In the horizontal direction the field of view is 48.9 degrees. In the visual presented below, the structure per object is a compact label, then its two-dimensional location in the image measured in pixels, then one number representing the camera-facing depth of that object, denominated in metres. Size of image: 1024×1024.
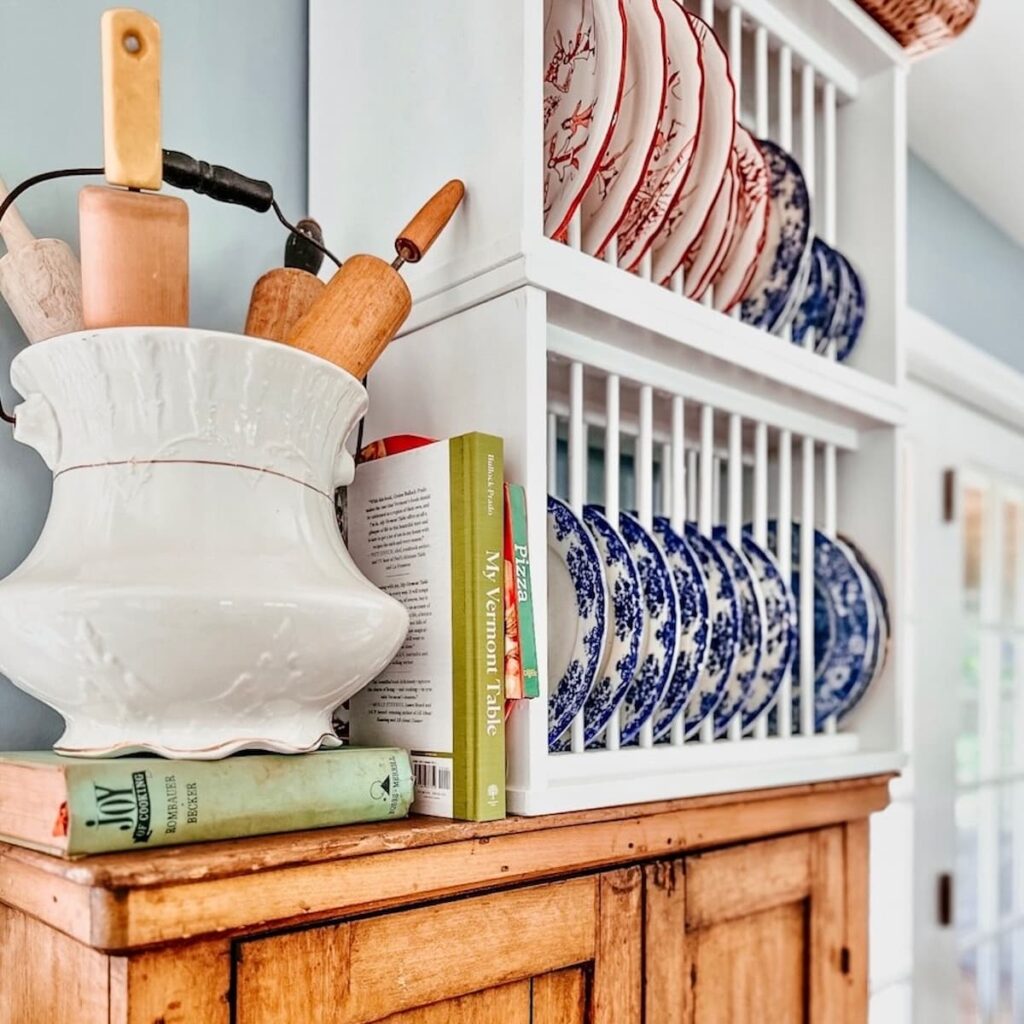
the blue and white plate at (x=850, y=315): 1.36
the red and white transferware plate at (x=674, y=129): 1.05
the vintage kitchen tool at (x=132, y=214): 0.74
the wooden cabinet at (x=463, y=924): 0.66
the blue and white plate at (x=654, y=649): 1.04
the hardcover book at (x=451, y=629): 0.83
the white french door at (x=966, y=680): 2.09
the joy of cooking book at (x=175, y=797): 0.65
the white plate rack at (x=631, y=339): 0.91
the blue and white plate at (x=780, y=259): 1.24
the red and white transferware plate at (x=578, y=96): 0.96
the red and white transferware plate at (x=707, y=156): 1.09
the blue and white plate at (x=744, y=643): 1.17
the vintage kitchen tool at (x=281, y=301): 0.91
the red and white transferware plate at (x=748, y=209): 1.17
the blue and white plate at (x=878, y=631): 1.31
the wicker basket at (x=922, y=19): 1.30
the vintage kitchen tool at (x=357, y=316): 0.85
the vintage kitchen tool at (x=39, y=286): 0.83
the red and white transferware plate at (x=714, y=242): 1.13
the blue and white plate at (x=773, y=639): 1.21
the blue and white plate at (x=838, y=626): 1.30
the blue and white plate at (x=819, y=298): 1.31
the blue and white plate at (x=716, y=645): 1.13
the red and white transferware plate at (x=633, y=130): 1.00
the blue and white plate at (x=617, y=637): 1.00
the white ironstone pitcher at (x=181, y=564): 0.70
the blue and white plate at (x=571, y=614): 0.96
